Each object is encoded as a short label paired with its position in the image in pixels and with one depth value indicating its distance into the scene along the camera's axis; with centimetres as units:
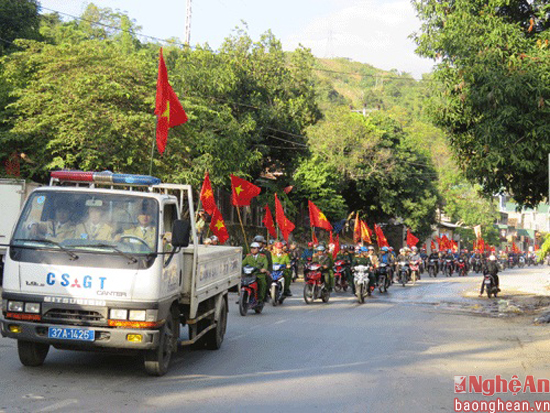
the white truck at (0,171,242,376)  727
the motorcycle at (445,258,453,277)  4616
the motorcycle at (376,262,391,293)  2597
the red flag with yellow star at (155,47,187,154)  1218
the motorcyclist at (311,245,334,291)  2020
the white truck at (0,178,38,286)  2216
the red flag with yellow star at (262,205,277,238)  2681
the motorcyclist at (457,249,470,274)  5011
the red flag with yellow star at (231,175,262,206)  2262
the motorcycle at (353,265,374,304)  2056
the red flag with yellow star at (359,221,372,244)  3709
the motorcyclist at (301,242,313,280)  2580
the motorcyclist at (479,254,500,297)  2441
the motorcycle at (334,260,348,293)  2417
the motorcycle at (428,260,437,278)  4408
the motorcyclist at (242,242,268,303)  1589
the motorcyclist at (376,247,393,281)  2644
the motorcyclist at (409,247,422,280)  3250
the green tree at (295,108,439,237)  4375
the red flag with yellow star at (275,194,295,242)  2585
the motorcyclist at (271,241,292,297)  1859
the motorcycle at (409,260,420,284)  3228
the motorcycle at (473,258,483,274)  5556
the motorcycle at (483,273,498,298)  2452
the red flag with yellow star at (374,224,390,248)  3806
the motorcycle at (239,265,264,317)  1533
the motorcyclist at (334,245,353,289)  2427
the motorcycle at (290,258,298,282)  3010
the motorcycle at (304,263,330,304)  1969
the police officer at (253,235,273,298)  1638
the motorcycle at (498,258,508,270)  6575
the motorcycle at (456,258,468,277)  4909
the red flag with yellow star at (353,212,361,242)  4015
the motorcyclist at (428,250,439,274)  4461
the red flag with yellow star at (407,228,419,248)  4153
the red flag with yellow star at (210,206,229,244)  2123
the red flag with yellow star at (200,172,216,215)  2119
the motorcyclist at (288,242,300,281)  2891
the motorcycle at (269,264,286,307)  1808
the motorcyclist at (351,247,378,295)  2167
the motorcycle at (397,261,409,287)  3114
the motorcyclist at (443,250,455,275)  4638
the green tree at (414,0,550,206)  1522
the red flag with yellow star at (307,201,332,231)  2845
